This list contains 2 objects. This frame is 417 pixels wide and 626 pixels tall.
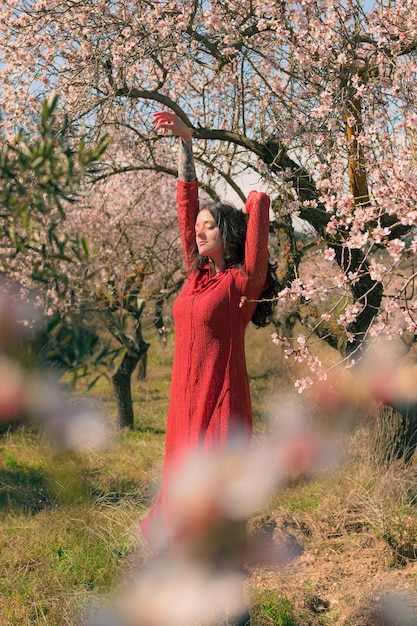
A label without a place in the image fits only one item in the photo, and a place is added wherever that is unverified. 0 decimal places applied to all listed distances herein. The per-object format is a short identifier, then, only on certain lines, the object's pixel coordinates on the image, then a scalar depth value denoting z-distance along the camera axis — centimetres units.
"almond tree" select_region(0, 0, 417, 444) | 369
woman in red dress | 270
